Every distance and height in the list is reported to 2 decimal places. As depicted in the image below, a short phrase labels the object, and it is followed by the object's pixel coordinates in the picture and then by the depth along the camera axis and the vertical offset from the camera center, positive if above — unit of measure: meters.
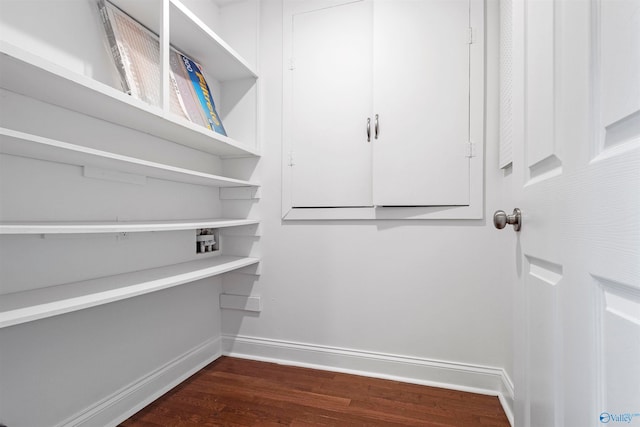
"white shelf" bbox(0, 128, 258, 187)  0.87 +0.20
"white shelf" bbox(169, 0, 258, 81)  1.43 +0.93
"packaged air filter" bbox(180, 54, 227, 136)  1.74 +0.72
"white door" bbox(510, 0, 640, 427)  0.38 +0.00
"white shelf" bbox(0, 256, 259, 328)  0.86 -0.28
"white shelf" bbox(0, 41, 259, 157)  0.85 +0.41
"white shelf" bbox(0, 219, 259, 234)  0.82 -0.05
